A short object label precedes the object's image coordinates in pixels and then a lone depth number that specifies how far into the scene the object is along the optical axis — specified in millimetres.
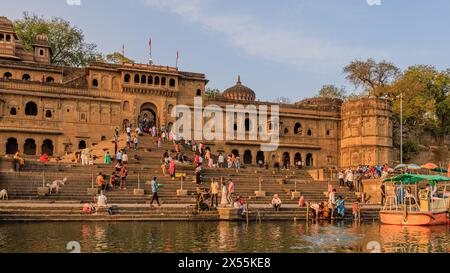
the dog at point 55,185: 23722
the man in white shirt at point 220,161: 36216
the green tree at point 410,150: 54656
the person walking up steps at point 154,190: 22453
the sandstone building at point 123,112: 44531
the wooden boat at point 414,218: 20500
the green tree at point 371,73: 57781
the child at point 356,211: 23188
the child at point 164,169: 29320
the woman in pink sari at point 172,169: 28078
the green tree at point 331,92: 68938
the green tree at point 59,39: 61062
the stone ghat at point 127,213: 19938
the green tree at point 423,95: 53250
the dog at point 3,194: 22367
